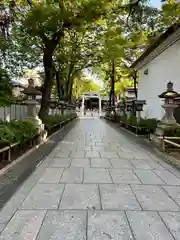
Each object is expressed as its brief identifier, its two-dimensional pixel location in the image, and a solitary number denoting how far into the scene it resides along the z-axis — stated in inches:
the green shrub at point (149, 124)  341.4
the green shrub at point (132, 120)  405.9
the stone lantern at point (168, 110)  276.2
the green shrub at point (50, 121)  358.0
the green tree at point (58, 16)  280.6
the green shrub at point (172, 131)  262.1
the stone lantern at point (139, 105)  405.8
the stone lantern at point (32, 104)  294.6
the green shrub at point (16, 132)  176.1
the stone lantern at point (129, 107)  500.9
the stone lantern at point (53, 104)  501.8
